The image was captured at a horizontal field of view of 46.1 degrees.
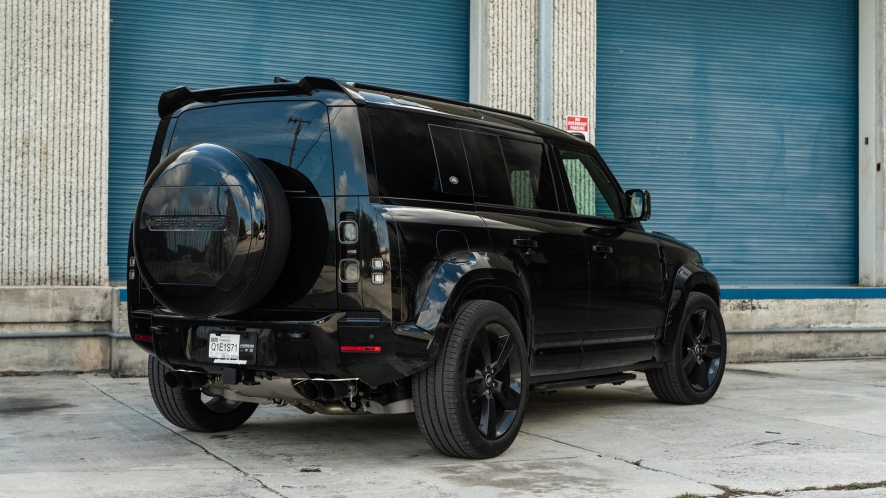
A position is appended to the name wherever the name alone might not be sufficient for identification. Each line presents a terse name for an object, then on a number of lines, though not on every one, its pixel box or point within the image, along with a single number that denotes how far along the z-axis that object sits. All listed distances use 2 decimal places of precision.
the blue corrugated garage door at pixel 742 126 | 12.40
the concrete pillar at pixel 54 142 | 9.21
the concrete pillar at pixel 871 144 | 13.20
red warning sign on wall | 11.39
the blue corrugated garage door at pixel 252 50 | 9.97
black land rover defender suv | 5.06
